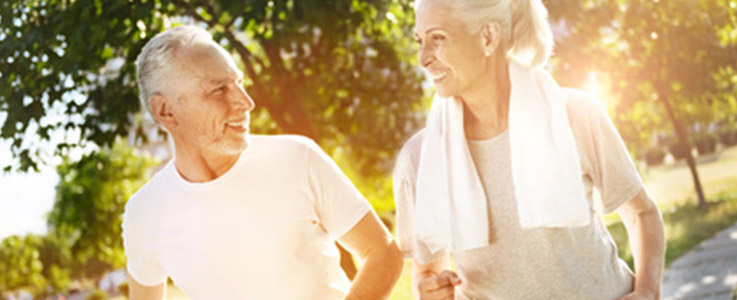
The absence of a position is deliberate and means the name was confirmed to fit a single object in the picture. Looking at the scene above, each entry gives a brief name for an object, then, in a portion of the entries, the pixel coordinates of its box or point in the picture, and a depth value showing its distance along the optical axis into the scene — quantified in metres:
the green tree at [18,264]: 42.07
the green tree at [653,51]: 9.20
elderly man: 2.65
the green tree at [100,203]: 32.31
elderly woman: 2.29
